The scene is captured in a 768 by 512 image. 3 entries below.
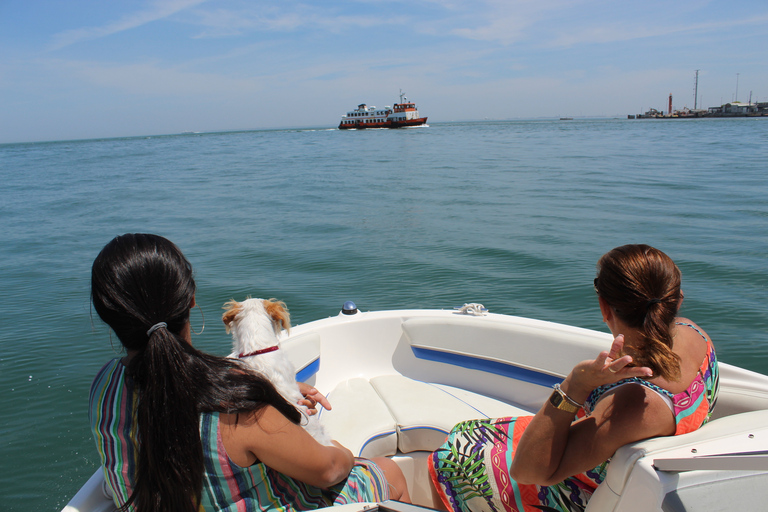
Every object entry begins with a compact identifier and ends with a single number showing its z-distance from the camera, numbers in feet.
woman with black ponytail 3.61
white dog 6.59
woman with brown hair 4.12
